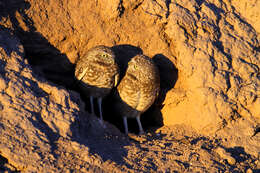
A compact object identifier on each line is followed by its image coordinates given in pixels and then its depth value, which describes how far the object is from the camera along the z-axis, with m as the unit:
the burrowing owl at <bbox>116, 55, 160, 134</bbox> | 9.59
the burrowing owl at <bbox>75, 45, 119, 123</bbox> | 9.37
